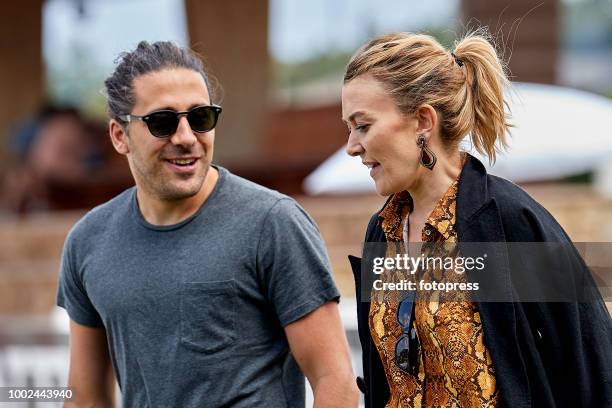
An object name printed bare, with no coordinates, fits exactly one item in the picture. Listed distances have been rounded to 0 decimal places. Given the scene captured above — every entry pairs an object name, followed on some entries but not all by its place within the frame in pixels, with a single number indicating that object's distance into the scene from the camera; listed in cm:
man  582
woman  473
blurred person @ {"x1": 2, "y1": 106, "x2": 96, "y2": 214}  2703
